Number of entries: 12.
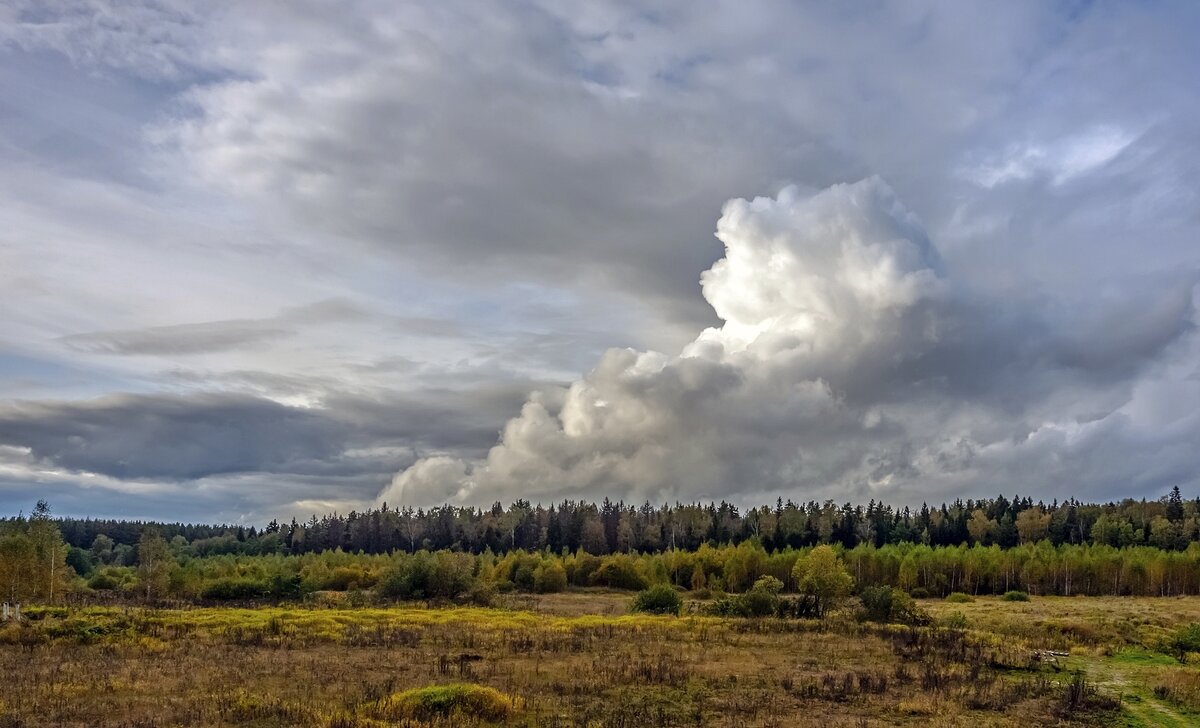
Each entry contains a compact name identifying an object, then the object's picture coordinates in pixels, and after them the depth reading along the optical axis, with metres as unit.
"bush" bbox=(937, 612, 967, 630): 57.64
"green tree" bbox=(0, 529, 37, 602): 77.50
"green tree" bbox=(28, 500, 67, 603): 81.31
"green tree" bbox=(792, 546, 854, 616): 67.25
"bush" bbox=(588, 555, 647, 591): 120.75
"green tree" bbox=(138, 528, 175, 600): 100.69
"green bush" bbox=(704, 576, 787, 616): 67.31
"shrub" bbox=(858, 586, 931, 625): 62.97
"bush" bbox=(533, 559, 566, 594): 115.06
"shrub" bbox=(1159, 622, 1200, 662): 46.72
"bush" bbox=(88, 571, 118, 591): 115.31
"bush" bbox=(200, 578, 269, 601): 91.88
